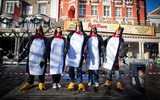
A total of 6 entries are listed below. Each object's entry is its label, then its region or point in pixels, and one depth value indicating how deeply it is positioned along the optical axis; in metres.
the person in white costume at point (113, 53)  3.29
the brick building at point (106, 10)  15.23
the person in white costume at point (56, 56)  3.16
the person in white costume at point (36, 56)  3.16
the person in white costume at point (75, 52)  3.19
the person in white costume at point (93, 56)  3.23
